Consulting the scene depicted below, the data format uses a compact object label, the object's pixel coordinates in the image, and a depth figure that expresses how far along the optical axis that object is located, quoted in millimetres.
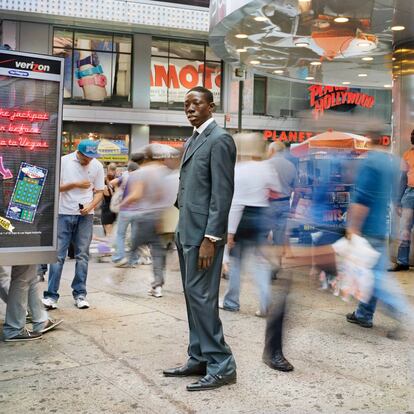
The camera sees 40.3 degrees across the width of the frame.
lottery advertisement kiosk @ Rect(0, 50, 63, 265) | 4793
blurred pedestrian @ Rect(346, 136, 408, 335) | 4750
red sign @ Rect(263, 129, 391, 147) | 26081
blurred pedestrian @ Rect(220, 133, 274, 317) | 5840
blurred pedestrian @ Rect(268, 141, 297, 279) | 5947
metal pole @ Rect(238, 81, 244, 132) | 15703
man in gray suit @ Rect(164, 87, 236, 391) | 3824
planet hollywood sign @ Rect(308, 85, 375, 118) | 24766
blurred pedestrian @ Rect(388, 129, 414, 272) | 8891
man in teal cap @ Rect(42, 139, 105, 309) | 6238
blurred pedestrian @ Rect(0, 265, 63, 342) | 5012
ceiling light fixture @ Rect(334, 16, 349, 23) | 9222
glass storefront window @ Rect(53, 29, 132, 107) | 22672
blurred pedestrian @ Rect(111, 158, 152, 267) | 9102
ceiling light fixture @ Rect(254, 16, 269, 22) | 8711
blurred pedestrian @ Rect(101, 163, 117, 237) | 11883
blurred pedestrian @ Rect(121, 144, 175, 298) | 7145
